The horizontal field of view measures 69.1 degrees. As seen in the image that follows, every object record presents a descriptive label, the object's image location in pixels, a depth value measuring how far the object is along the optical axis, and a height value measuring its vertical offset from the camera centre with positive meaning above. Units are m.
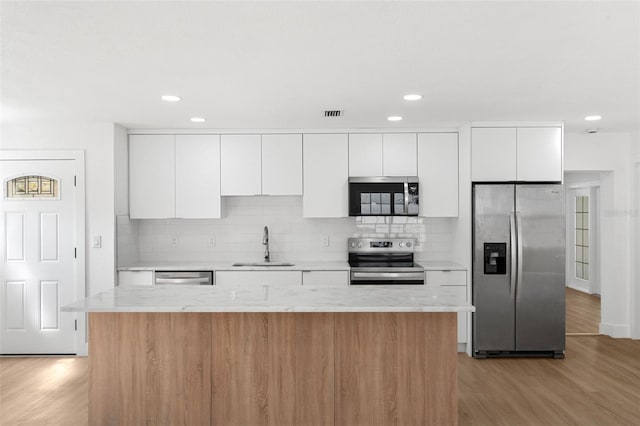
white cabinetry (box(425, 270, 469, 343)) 4.90 -0.78
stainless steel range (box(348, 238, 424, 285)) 5.39 -0.53
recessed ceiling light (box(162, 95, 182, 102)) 3.71 +0.90
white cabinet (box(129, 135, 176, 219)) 5.19 +0.38
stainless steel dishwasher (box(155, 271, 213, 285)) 4.94 -0.73
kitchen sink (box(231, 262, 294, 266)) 5.18 -0.62
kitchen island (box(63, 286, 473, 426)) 2.98 -1.02
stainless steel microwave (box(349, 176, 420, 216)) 5.11 +0.14
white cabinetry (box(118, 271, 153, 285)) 4.98 -0.73
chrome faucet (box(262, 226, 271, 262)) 5.41 -0.40
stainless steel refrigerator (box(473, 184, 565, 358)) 4.76 -0.65
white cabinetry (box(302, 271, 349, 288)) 4.99 -0.74
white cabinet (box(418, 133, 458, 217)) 5.18 +0.39
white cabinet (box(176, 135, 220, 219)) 5.20 +0.46
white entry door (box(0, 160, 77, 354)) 4.93 -0.51
